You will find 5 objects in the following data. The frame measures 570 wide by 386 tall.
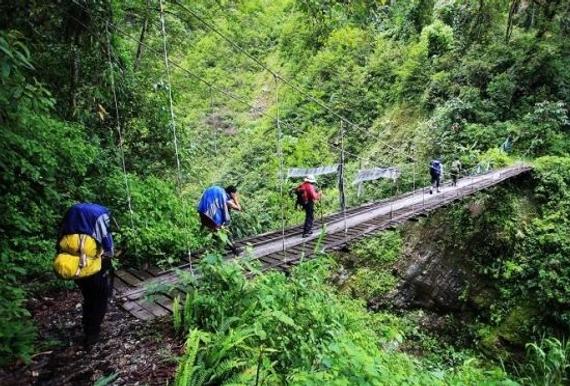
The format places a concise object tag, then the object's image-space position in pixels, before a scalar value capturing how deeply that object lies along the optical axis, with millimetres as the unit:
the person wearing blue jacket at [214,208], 4293
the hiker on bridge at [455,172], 9908
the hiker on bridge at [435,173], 9569
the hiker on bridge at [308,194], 5566
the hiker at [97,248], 2586
